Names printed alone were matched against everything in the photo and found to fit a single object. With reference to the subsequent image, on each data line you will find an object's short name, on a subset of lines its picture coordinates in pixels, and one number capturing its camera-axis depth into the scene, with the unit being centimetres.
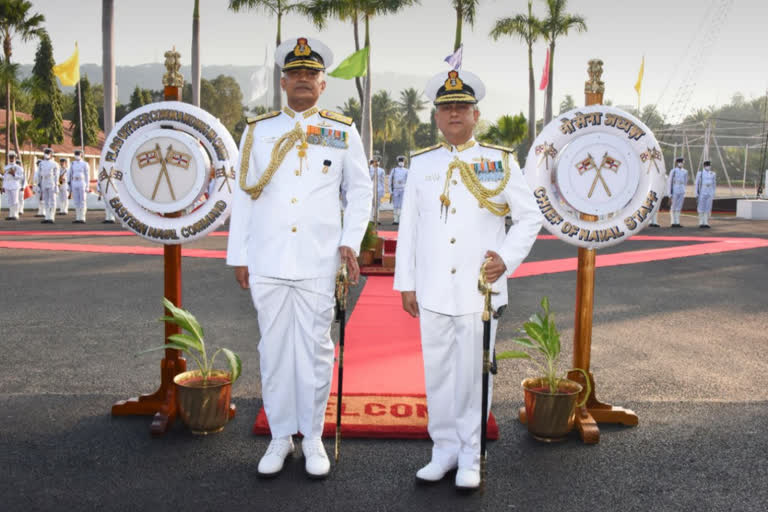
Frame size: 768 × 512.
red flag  2633
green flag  1033
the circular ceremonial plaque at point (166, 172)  396
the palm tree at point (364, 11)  2323
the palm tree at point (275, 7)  2489
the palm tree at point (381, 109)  7675
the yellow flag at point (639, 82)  2552
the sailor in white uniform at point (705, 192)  1942
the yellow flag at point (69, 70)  2309
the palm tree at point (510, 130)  3516
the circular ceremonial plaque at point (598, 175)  394
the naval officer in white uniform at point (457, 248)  321
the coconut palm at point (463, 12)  2427
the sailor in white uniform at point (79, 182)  1877
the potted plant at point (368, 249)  1037
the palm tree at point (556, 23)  3036
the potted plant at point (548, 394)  369
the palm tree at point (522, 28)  3012
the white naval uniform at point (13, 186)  1958
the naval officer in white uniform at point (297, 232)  339
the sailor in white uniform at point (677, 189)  2011
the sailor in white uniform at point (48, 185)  1877
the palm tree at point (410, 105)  9306
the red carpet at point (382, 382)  382
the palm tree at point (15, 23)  3034
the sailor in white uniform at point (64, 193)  2222
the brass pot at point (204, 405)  373
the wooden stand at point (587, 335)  400
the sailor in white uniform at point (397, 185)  2125
